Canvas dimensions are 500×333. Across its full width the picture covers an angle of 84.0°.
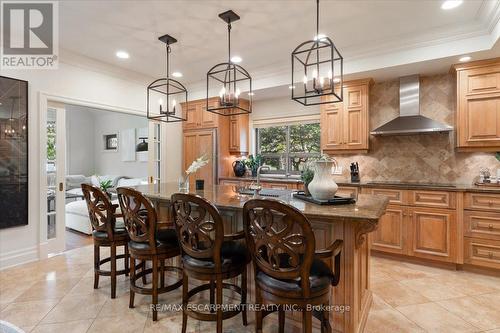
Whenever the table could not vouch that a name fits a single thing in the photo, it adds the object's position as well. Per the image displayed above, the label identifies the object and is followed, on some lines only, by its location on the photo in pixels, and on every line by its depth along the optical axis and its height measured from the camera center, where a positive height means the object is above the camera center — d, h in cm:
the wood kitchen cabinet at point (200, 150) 521 +30
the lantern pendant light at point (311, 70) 388 +144
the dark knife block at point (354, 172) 417 -12
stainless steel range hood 369 +71
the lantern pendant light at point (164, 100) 507 +127
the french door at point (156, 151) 516 +27
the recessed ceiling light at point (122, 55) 384 +157
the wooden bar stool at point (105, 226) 249 -57
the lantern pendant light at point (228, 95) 281 +73
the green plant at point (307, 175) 231 -8
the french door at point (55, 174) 377 -12
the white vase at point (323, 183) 205 -13
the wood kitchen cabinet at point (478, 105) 322 +71
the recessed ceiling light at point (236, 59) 401 +156
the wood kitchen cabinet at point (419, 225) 326 -75
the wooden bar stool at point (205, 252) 177 -60
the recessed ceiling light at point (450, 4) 259 +152
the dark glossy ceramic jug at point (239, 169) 538 -7
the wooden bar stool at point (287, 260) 146 -54
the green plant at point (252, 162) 541 +6
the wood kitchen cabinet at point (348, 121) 403 +66
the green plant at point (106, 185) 573 -40
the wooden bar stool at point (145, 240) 214 -62
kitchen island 172 -50
